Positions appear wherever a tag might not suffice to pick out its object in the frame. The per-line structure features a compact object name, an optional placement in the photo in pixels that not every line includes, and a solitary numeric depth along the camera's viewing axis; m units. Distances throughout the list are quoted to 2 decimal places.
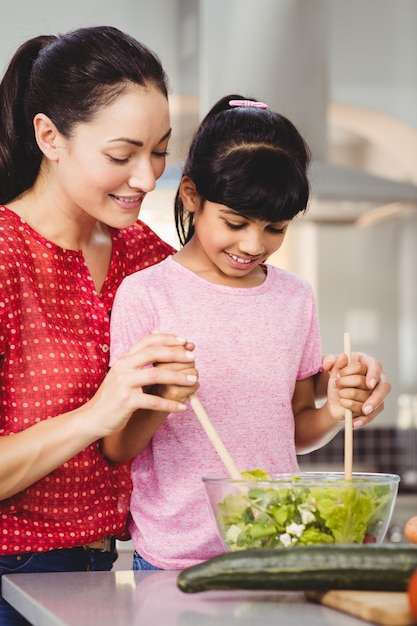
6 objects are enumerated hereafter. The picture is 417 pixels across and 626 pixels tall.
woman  2.06
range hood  4.40
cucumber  1.65
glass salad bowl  1.78
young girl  2.09
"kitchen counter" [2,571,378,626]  1.64
